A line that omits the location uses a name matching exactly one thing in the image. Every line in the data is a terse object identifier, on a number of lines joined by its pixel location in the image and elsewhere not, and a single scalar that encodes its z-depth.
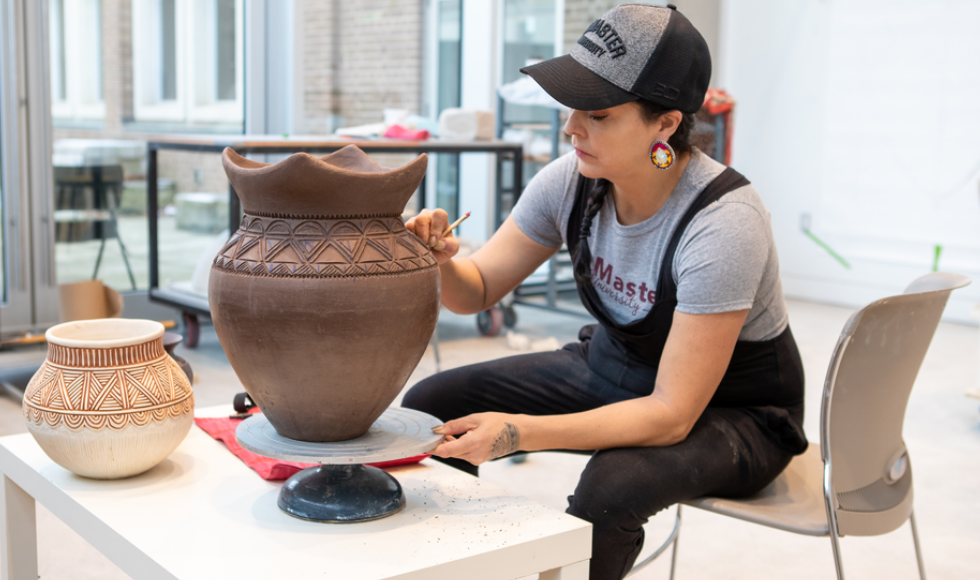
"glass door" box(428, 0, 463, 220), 4.51
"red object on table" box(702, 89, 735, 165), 3.90
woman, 1.20
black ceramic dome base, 1.03
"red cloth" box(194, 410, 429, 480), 1.17
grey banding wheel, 1.02
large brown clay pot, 0.97
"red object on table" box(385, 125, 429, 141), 3.38
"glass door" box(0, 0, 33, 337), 2.95
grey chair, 1.19
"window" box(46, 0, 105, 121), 3.26
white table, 0.93
